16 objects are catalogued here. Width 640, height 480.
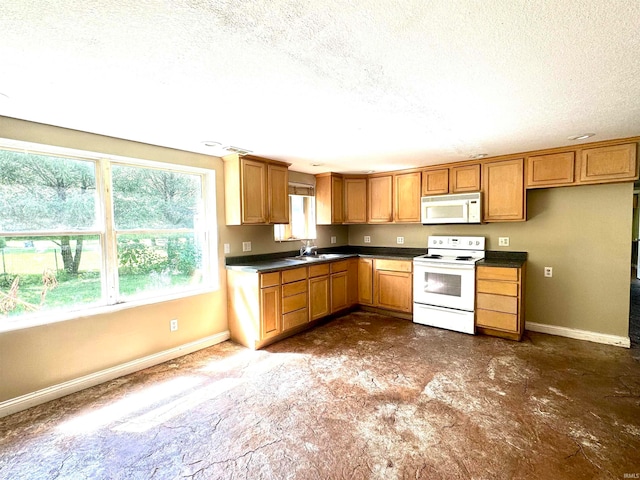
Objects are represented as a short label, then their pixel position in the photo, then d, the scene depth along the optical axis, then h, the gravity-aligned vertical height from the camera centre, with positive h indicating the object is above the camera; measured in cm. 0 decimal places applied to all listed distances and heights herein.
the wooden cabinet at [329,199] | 487 +48
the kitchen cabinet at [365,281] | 480 -84
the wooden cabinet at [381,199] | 486 +46
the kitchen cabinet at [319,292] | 406 -86
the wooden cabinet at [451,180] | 407 +65
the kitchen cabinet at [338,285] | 444 -85
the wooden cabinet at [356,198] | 507 +50
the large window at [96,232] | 242 +1
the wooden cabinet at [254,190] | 358 +48
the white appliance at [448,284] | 383 -76
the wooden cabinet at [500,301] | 357 -90
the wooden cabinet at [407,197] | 460 +45
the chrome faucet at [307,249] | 483 -31
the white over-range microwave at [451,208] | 401 +25
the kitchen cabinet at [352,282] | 478 -85
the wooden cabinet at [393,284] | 444 -85
